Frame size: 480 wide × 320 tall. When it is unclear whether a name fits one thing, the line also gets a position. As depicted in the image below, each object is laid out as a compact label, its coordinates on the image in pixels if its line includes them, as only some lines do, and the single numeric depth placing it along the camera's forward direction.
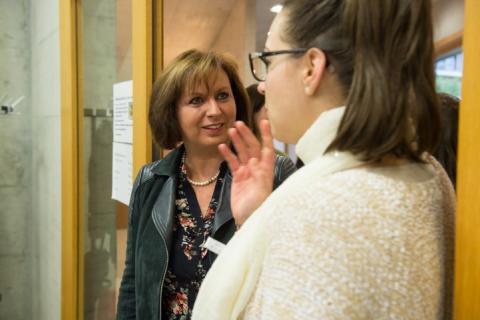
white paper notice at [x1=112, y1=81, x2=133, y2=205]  2.10
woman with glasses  0.61
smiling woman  1.43
